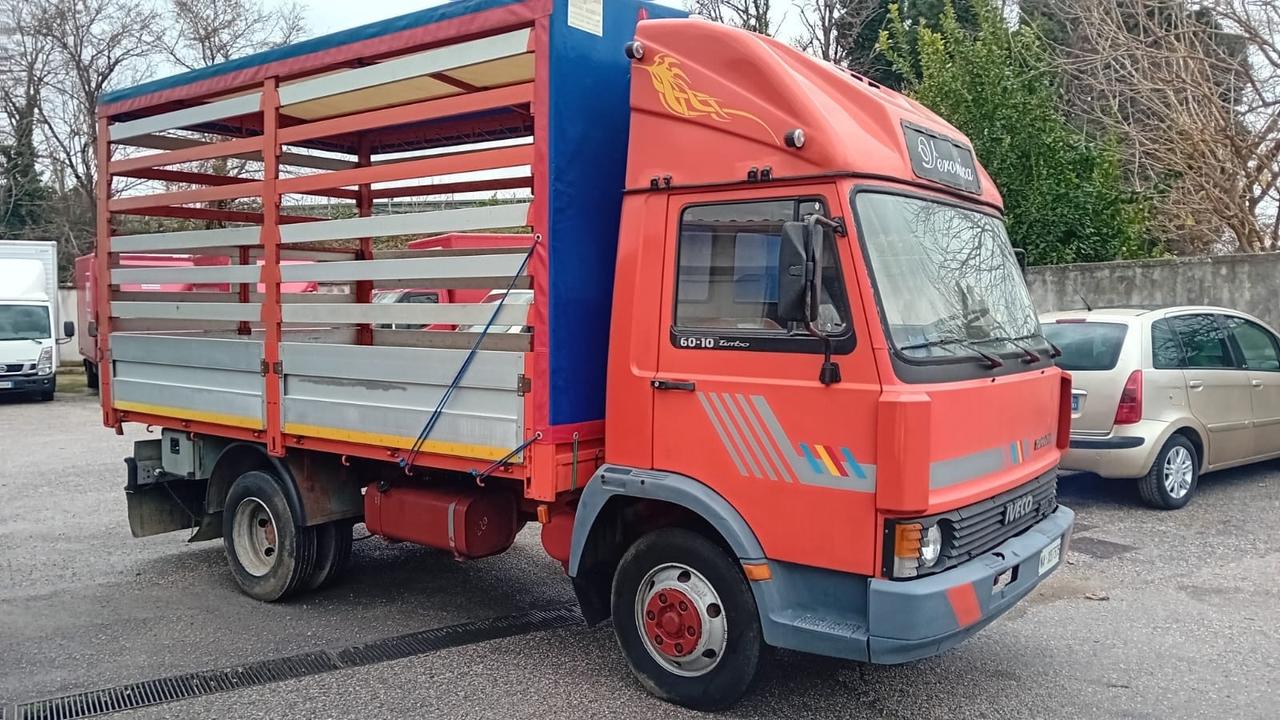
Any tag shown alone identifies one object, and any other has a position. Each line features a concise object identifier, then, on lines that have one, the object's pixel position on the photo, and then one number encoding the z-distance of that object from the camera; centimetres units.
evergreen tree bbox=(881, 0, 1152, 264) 1374
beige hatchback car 771
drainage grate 449
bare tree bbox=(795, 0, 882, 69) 2244
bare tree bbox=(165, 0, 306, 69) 2705
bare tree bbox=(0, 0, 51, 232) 2702
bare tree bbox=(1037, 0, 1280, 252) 1269
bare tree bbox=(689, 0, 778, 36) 2294
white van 1761
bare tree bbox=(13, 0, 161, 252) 2661
